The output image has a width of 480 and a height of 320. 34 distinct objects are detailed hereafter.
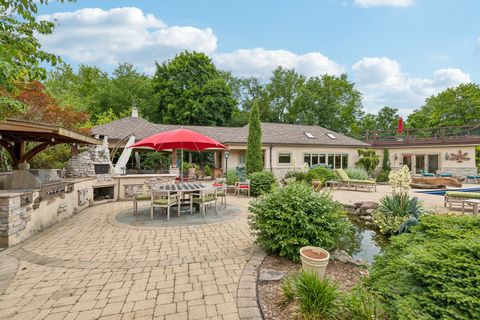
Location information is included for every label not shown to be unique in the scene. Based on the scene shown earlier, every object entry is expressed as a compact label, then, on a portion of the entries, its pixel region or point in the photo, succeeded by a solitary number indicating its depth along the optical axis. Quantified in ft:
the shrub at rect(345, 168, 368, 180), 50.05
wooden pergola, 16.91
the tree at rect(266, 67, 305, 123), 117.08
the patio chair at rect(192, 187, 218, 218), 22.44
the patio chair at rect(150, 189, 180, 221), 20.30
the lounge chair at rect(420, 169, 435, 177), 60.90
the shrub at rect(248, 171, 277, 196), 35.50
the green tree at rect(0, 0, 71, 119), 9.23
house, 56.44
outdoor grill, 18.33
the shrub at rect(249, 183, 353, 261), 12.57
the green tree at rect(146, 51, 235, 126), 83.25
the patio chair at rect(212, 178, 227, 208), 25.34
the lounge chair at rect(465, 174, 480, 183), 57.50
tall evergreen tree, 40.37
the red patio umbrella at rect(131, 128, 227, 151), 21.13
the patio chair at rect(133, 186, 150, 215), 22.24
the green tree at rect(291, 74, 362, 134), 111.55
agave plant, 19.51
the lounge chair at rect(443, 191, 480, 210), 26.36
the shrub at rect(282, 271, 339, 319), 7.57
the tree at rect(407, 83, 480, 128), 98.99
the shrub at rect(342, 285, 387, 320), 6.95
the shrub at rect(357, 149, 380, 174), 63.00
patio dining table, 20.67
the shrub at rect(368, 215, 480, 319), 5.18
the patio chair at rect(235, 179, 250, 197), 35.32
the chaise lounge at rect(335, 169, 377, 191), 43.14
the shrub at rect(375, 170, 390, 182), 61.71
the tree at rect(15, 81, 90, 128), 34.60
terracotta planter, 9.46
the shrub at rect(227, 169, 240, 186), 41.01
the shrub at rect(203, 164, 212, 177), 61.87
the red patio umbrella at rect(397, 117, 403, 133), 81.75
